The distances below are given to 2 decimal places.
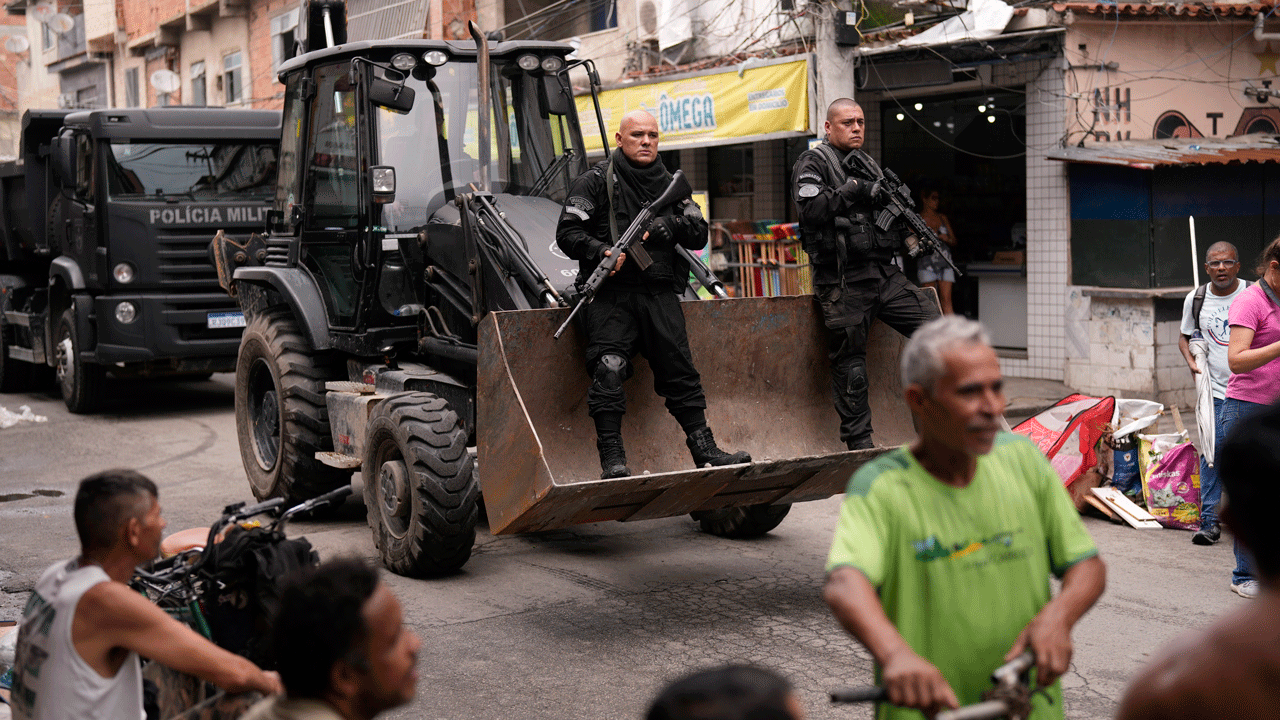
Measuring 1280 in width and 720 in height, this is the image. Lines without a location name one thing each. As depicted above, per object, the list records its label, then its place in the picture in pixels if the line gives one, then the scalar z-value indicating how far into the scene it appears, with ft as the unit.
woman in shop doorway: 42.68
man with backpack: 22.13
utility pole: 38.70
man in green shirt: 8.20
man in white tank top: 9.34
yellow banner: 40.57
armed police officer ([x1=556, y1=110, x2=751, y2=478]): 19.62
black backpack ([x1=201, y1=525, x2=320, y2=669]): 11.37
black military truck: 40.09
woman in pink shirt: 19.83
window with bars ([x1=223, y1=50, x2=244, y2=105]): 82.94
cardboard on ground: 24.95
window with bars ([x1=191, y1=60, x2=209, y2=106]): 87.51
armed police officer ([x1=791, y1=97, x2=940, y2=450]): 21.15
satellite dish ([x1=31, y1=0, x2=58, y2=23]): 102.94
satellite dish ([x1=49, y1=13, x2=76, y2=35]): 83.41
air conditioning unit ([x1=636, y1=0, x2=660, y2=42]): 50.42
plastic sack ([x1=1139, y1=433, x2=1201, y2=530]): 24.98
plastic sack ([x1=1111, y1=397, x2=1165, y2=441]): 25.79
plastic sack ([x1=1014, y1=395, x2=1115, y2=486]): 25.89
